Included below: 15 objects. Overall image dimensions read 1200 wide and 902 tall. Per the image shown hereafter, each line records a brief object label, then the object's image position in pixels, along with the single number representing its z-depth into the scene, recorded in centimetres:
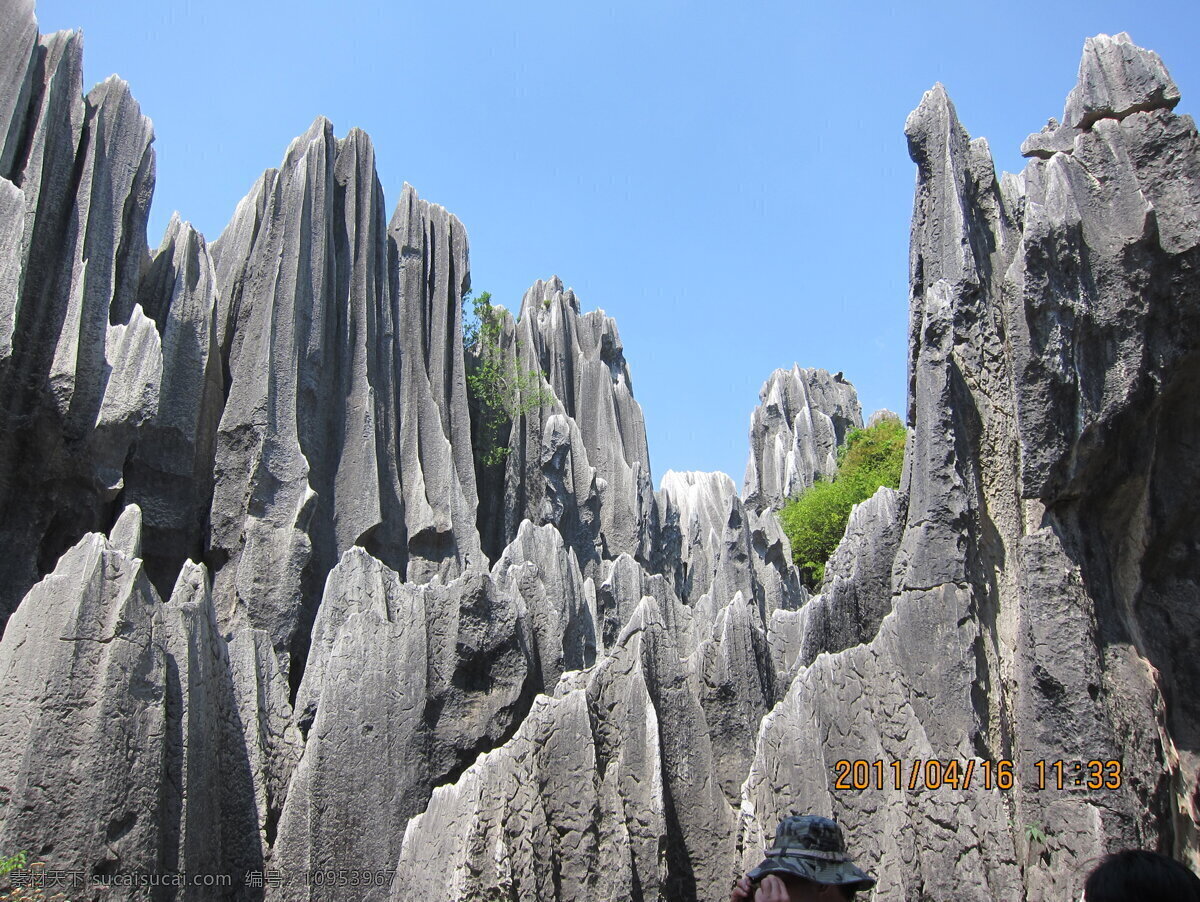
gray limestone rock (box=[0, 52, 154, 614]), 1332
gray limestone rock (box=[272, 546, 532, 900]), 799
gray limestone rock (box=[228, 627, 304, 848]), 833
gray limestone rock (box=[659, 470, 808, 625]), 2475
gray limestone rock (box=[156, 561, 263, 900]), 701
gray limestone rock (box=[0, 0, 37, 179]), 1398
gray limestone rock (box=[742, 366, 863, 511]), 4066
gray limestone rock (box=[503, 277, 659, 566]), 2505
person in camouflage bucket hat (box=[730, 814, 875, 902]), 310
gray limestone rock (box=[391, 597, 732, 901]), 641
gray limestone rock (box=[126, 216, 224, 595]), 1509
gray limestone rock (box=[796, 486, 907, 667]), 965
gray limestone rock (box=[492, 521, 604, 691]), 1037
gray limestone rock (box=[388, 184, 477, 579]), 1955
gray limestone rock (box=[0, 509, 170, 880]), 631
